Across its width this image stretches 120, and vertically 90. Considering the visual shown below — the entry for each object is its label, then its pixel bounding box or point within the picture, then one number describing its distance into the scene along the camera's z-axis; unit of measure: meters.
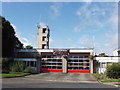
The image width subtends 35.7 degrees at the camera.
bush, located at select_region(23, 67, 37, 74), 31.22
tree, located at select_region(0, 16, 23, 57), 34.80
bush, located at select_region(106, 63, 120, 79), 23.69
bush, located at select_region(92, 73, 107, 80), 24.03
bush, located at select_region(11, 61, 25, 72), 30.44
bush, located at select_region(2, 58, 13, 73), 29.39
